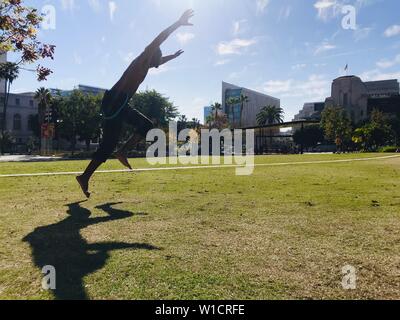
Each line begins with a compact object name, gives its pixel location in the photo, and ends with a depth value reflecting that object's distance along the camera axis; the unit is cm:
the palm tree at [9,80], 6994
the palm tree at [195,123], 9056
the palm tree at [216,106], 9700
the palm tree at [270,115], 11000
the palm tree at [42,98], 6634
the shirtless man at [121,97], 769
